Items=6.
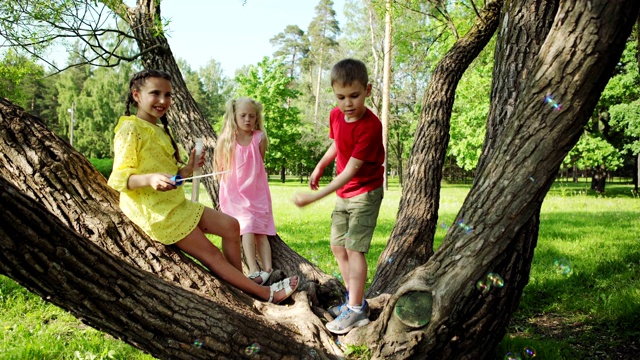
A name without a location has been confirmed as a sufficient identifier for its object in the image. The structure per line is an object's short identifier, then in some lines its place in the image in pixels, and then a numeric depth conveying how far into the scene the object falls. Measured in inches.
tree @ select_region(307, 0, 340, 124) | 1544.0
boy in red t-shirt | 112.3
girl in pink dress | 156.7
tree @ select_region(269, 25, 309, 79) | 1736.0
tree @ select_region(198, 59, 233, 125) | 2231.5
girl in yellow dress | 101.7
